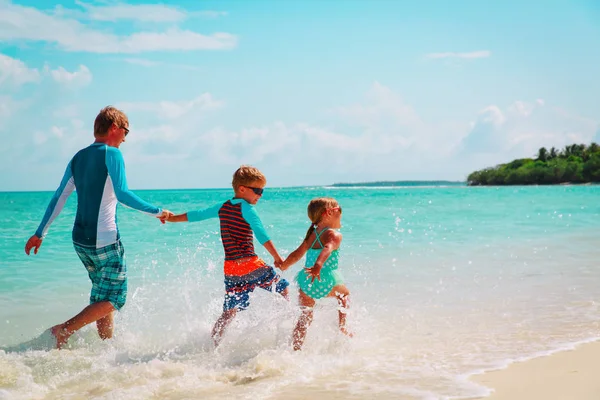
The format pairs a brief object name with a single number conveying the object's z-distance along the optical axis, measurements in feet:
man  13.99
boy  14.19
